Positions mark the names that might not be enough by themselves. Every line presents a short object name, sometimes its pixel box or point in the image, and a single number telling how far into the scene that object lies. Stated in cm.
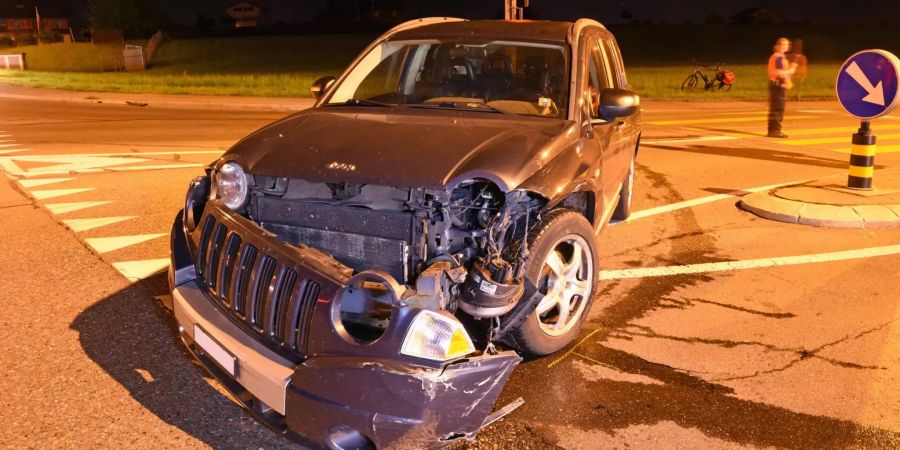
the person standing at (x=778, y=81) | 1434
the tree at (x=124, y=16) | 9238
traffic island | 790
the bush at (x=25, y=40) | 8660
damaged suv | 309
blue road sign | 786
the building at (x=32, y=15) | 14212
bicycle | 2636
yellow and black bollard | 849
